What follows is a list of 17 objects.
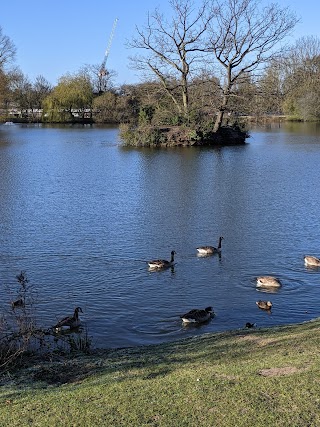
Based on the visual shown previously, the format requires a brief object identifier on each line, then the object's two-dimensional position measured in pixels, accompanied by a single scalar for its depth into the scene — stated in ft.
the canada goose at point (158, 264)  43.86
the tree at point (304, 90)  269.03
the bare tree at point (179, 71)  160.97
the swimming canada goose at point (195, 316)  33.14
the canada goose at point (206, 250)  47.80
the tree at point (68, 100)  303.27
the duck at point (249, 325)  32.30
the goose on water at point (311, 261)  44.65
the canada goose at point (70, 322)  31.65
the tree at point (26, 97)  320.29
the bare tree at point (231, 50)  157.38
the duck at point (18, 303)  33.99
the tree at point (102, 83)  352.28
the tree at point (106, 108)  302.25
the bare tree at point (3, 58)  259.97
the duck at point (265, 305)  35.99
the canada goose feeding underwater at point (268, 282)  40.16
